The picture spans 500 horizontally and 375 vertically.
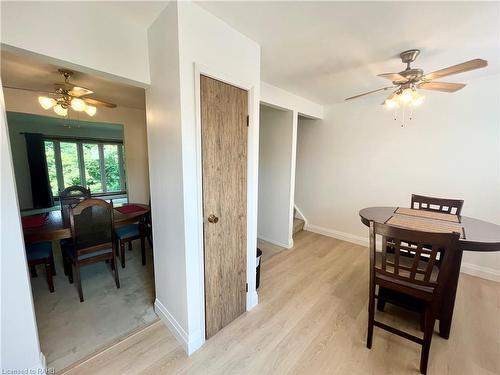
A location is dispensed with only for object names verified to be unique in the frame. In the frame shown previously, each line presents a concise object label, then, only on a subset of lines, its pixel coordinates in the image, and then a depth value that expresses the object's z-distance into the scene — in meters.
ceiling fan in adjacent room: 2.25
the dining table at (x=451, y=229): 1.44
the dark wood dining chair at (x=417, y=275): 1.31
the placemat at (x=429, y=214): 2.03
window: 5.54
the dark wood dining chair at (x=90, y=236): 2.08
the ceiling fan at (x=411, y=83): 1.76
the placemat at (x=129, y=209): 2.85
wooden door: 1.53
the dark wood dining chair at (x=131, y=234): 2.72
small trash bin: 2.22
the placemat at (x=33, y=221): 2.20
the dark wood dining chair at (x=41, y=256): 2.12
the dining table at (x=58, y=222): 1.99
